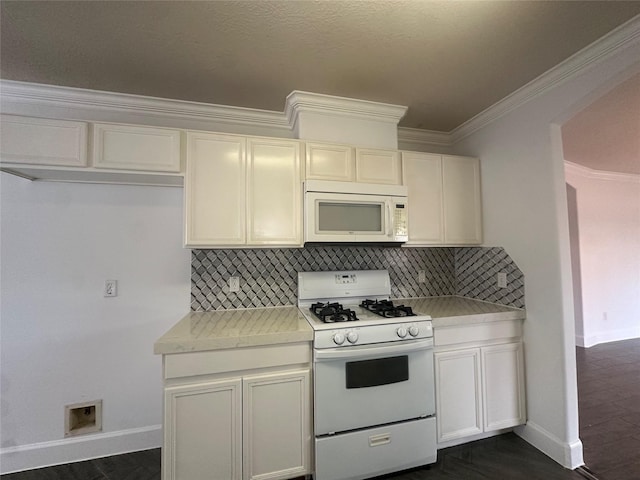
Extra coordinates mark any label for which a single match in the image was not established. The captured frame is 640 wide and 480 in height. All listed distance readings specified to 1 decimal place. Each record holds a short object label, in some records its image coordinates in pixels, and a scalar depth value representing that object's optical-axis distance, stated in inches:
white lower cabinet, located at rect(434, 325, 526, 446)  77.5
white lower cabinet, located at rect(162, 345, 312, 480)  59.9
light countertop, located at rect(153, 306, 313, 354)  59.7
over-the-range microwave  79.9
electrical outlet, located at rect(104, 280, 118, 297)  81.6
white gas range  65.7
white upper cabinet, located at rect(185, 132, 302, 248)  75.4
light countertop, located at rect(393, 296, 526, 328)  78.5
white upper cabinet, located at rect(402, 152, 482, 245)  92.7
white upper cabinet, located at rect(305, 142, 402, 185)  83.3
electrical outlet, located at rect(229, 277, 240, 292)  88.1
